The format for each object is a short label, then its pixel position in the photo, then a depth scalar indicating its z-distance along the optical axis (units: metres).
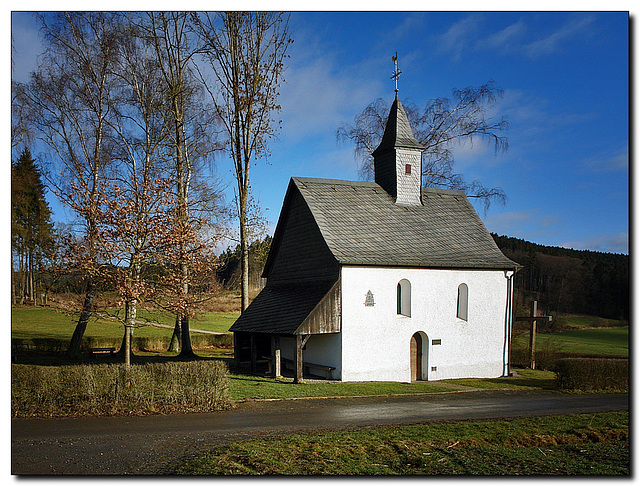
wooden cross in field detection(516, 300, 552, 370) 25.32
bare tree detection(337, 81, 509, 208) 31.44
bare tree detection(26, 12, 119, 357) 21.41
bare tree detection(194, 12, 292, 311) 23.47
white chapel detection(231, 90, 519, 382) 19.47
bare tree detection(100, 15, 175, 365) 14.57
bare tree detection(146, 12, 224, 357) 25.08
